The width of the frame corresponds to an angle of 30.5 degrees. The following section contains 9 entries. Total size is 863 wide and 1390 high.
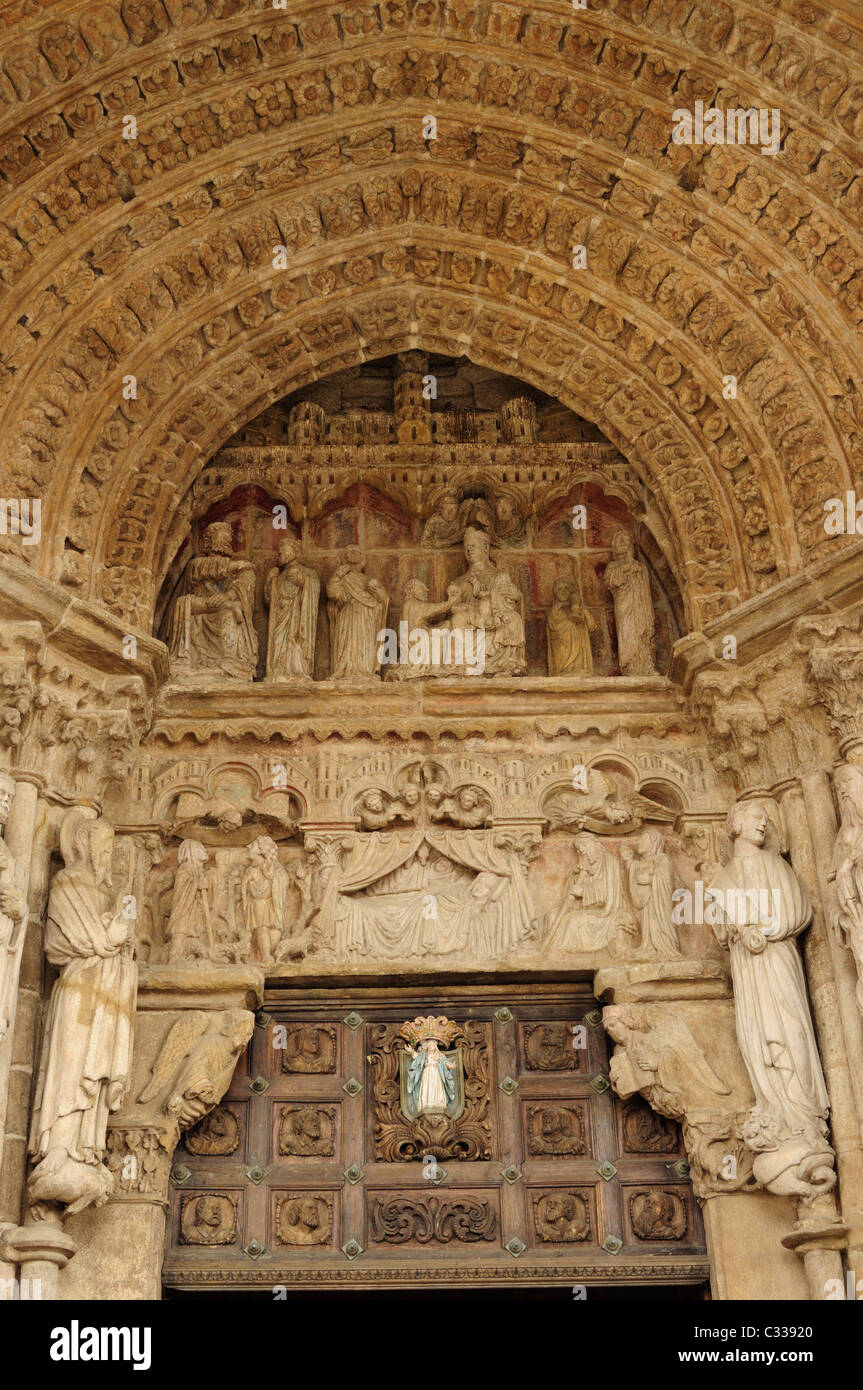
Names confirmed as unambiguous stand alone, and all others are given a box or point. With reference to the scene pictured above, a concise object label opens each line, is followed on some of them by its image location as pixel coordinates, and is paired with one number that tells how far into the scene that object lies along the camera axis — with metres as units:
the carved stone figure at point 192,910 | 8.95
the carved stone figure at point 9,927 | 7.77
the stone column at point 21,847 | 7.89
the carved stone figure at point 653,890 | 8.98
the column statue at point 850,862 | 8.04
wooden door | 8.31
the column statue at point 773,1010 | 7.86
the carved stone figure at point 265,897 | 9.02
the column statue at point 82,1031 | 7.74
